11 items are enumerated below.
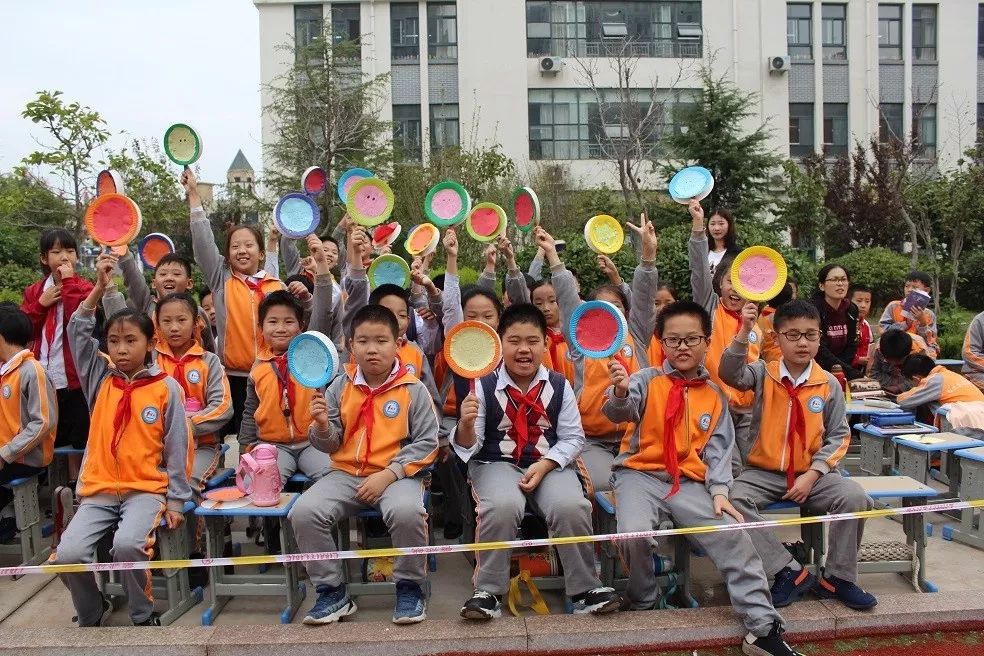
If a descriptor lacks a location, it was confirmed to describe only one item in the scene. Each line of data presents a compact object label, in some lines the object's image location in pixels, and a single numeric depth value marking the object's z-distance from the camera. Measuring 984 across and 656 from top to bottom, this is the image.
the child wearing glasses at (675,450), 3.68
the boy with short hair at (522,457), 3.69
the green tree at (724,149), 15.70
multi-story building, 25.17
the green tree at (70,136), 11.10
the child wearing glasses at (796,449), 3.78
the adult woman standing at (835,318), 6.53
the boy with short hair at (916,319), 8.05
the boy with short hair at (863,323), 7.45
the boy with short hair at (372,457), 3.70
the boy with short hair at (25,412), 4.46
